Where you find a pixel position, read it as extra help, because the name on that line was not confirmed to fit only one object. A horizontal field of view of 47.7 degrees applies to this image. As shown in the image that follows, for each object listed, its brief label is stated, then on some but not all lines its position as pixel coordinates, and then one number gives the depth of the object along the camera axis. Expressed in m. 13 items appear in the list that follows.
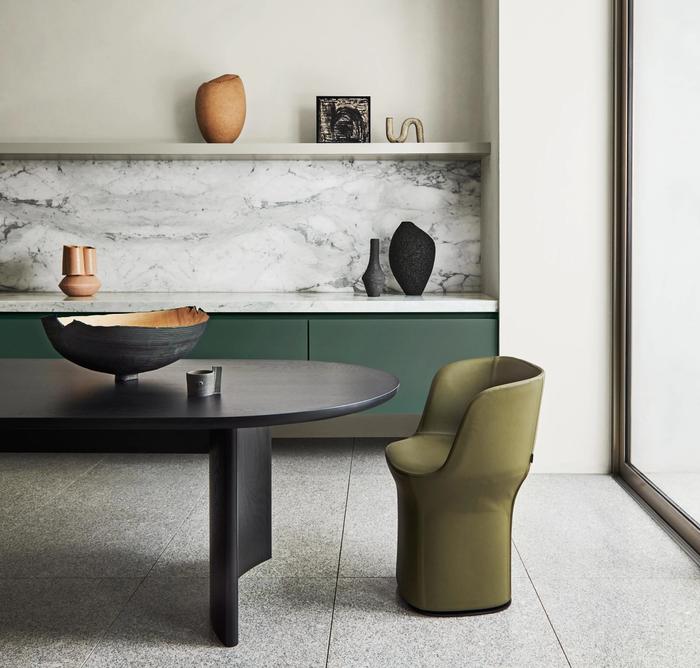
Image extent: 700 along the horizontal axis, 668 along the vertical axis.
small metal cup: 2.04
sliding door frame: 3.59
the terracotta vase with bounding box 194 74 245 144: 4.21
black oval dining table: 1.82
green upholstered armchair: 2.12
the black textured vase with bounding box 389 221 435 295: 4.26
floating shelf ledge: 4.12
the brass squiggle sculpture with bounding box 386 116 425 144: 4.22
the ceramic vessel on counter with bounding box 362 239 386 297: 4.17
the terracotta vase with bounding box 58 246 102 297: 4.16
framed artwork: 4.29
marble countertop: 3.88
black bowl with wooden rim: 2.08
